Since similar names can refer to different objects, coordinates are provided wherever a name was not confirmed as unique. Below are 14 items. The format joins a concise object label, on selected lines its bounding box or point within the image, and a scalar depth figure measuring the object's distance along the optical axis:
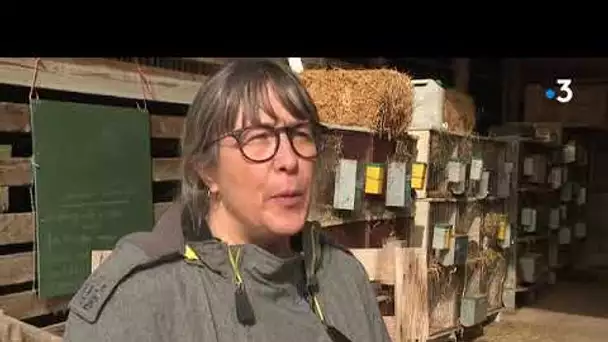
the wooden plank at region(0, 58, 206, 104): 2.90
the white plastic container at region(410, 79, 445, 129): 5.41
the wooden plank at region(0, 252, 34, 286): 2.87
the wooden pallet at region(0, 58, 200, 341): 2.86
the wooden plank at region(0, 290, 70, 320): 2.88
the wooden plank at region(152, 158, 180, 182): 3.71
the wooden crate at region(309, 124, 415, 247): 3.95
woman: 0.92
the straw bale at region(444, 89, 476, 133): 5.74
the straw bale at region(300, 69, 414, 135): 4.27
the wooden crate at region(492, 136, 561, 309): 6.84
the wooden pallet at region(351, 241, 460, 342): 3.59
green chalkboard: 2.97
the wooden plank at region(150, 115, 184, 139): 3.68
